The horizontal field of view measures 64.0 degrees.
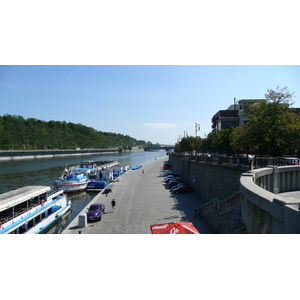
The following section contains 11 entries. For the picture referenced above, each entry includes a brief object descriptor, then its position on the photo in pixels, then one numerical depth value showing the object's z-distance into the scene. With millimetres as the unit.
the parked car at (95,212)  17828
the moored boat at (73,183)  36094
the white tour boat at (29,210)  16234
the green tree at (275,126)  17469
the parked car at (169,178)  37188
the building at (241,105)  61197
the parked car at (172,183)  32303
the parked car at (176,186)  29958
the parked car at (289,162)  14469
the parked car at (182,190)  28516
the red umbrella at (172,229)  9445
